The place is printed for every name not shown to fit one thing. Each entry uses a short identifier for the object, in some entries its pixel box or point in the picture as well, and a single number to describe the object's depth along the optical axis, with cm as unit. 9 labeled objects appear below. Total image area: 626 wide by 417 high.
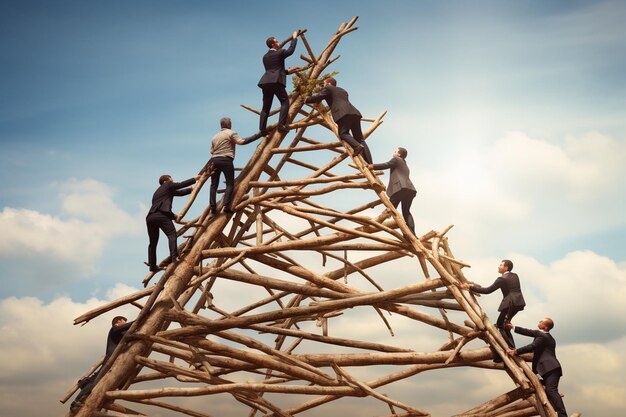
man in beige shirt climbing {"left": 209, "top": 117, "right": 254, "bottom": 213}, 1338
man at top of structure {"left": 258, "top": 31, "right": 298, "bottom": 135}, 1422
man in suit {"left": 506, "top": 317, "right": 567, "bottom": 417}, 1134
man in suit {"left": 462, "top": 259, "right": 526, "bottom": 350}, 1204
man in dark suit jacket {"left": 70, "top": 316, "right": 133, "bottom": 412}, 1191
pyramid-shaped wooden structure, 1167
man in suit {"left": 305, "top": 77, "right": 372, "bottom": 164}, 1397
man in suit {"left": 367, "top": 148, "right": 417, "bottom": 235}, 1354
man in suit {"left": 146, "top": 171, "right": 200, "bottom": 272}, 1288
